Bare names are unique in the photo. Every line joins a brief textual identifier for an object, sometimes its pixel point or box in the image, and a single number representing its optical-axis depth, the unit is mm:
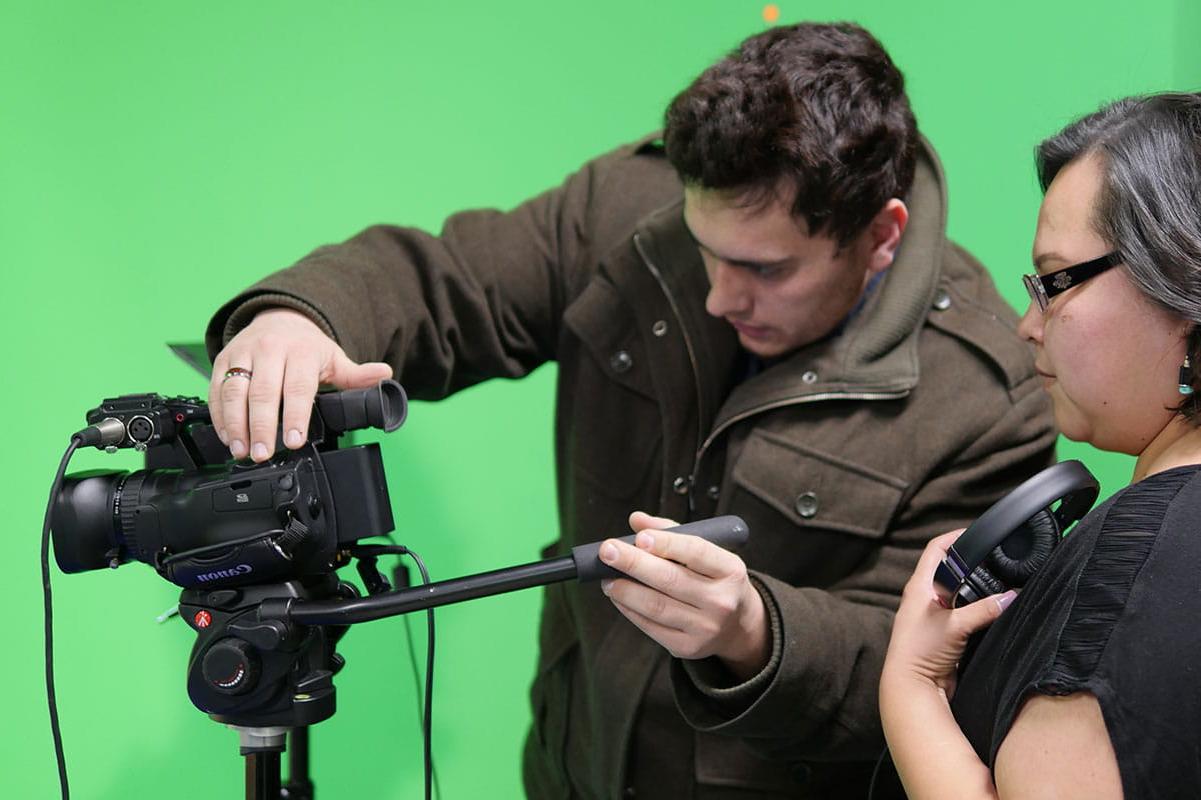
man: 1219
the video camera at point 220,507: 963
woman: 746
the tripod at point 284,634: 953
